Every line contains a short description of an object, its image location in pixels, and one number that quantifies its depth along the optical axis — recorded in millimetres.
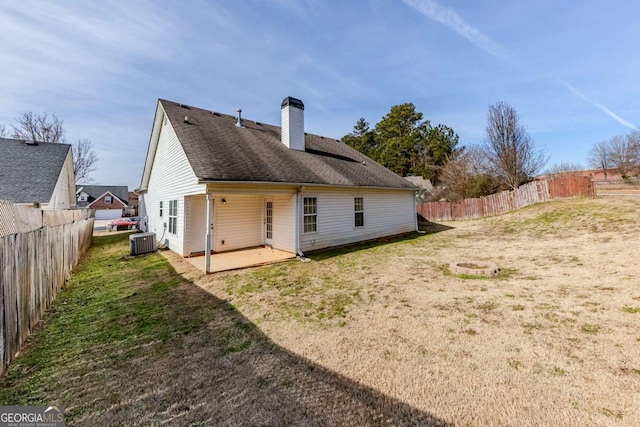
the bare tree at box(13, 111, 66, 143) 25844
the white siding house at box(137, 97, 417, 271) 8594
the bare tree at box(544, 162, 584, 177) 28769
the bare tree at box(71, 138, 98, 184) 31125
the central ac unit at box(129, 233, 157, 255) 9925
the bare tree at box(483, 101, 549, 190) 20469
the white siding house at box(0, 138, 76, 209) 11094
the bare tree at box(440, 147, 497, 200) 20984
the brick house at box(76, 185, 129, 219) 41219
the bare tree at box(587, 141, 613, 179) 40219
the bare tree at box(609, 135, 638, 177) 36066
